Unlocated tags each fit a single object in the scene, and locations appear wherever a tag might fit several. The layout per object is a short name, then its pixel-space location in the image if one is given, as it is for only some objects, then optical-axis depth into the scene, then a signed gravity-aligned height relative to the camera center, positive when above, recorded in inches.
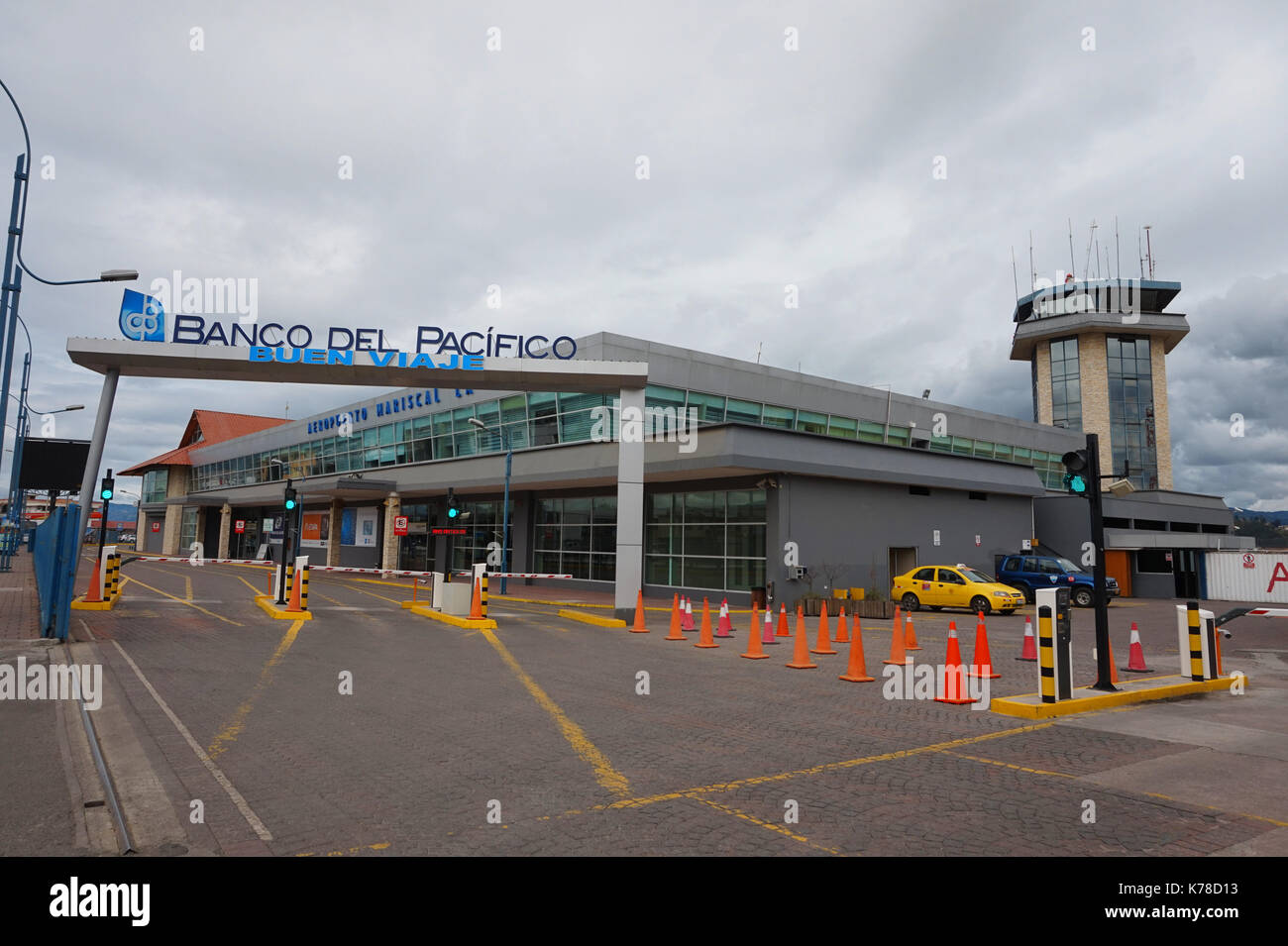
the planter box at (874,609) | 912.9 -75.0
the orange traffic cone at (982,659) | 418.0 -60.4
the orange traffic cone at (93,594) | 821.0 -60.8
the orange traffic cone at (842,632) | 654.7 -78.1
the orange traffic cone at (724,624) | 701.9 -72.3
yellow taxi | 952.9 -56.4
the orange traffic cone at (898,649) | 496.4 -65.8
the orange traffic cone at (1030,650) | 549.0 -72.8
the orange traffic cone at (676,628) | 670.5 -74.3
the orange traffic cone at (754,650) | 554.3 -75.4
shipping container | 1438.2 -53.7
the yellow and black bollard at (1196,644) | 443.5 -54.1
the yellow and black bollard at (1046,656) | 362.3 -50.7
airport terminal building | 1034.7 +93.0
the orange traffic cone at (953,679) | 395.2 -68.2
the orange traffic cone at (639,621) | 719.7 -72.9
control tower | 2384.4 +569.6
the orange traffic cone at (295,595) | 779.4 -56.1
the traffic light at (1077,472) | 407.8 +39.2
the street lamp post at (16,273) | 621.9 +211.8
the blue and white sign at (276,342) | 745.6 +190.5
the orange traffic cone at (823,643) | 577.6 -72.8
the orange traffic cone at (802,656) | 505.7 -73.1
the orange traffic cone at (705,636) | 625.9 -74.3
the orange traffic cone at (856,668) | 457.1 -72.2
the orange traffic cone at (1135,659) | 499.5 -71.3
